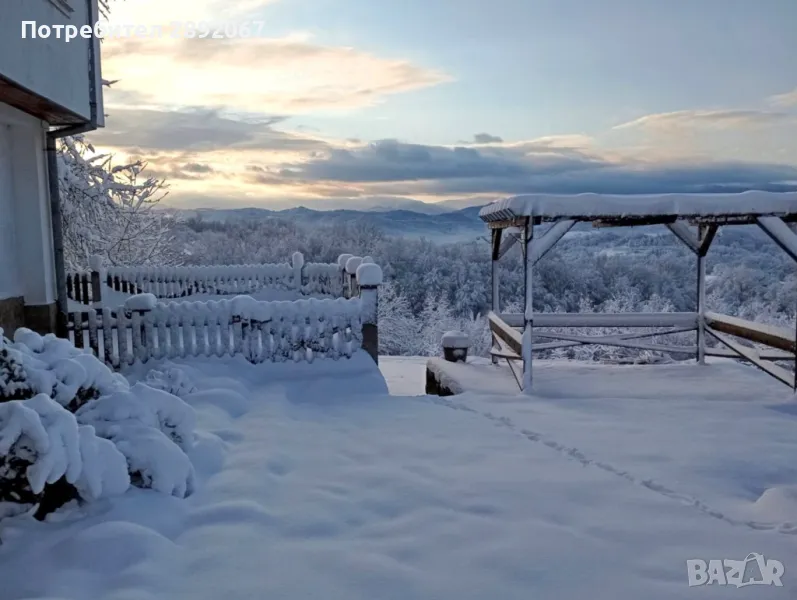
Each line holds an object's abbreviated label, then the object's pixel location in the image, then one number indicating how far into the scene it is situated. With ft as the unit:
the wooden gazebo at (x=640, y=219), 24.56
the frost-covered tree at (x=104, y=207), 61.57
